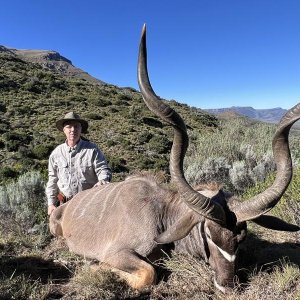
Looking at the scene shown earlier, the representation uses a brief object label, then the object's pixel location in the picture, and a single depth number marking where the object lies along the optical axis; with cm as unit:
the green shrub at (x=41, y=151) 2162
